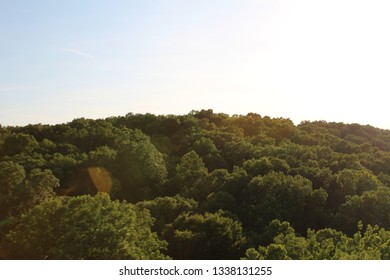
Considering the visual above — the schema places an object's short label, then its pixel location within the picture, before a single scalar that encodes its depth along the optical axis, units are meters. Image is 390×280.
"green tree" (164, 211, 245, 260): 43.47
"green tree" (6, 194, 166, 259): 27.31
